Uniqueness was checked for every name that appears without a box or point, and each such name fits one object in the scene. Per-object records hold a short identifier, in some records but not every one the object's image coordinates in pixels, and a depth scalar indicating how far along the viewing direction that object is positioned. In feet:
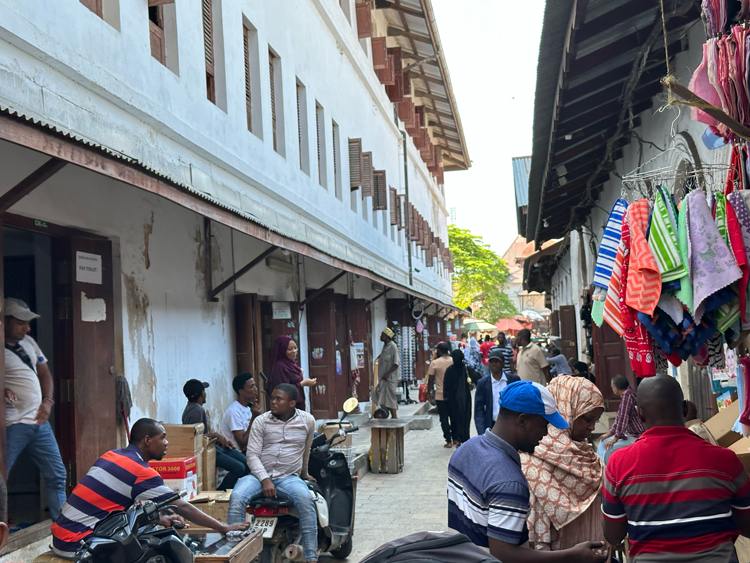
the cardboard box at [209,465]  22.26
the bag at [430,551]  5.03
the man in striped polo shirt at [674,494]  8.84
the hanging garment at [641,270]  9.91
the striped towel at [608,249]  11.85
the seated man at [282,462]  18.45
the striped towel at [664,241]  9.81
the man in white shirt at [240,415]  24.64
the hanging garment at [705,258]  9.36
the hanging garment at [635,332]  10.76
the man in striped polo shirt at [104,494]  13.60
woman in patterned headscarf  11.09
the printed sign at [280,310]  37.96
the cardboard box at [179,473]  20.33
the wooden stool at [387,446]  33.83
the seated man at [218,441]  23.29
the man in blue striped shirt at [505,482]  8.67
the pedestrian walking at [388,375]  44.70
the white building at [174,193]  16.31
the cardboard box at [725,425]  15.06
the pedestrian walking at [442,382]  38.68
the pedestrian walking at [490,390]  29.68
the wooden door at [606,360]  39.52
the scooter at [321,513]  18.40
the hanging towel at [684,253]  9.64
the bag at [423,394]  59.81
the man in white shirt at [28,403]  16.96
